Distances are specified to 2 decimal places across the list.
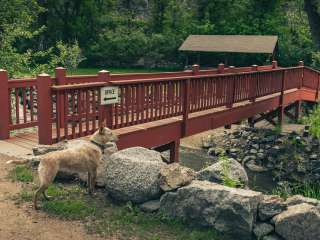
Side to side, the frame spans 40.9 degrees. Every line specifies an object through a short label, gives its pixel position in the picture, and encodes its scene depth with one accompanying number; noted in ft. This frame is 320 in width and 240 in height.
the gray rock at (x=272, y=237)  16.63
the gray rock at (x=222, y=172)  20.68
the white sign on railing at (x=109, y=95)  25.32
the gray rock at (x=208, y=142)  66.39
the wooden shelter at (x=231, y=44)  112.06
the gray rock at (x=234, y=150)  65.38
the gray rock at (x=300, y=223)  16.01
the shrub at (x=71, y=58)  74.59
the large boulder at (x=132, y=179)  18.44
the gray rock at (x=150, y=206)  18.31
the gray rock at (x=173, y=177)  18.29
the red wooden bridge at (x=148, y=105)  24.08
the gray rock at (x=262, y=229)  16.71
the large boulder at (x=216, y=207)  16.66
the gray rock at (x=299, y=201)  17.19
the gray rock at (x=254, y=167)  57.98
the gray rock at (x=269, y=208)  16.93
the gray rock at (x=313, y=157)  59.02
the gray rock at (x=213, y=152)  61.72
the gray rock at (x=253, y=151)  64.34
